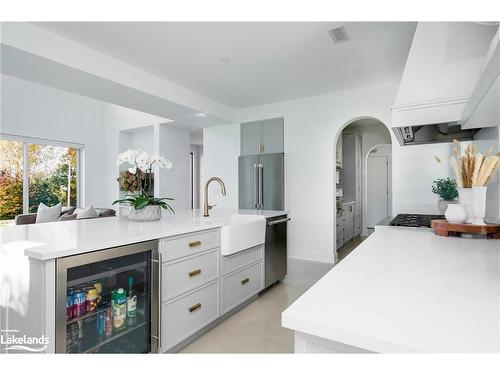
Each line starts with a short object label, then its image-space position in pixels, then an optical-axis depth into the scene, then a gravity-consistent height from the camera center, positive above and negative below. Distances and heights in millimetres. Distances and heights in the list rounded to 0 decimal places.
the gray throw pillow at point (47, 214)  4859 -406
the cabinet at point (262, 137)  4938 +941
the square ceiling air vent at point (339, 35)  2627 +1473
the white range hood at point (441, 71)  1373 +610
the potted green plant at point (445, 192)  2594 -38
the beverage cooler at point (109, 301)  1315 -605
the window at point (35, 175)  5484 +331
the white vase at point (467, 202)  1563 -77
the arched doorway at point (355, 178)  5199 +220
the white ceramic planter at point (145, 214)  2213 -188
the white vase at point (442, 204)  2547 -148
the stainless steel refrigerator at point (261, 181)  4684 +138
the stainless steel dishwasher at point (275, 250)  2992 -665
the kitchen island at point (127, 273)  1255 -472
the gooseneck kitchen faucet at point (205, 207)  2577 -160
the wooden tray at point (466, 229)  1459 -216
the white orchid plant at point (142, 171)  2195 +153
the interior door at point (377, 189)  6625 -11
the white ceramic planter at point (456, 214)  1542 -141
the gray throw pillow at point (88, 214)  4422 -374
